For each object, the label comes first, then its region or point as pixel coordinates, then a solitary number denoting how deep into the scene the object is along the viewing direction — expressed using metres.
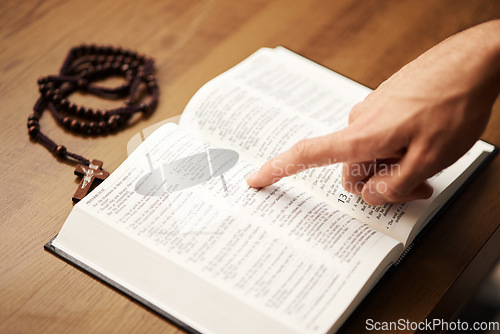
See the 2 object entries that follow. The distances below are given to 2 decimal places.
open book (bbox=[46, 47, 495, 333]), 0.76
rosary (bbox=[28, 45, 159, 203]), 0.98
